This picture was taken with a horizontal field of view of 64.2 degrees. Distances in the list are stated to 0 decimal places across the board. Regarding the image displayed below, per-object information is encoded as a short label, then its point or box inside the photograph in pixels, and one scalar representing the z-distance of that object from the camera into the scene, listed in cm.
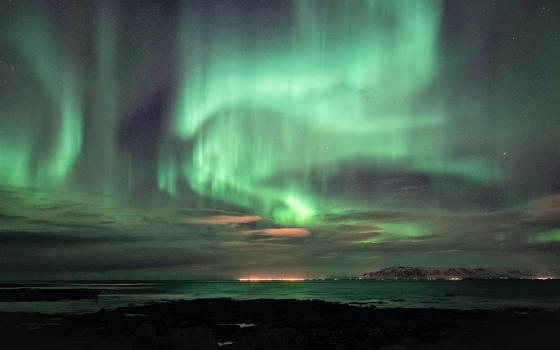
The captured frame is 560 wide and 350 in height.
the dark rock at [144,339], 2547
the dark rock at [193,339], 2456
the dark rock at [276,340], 2647
